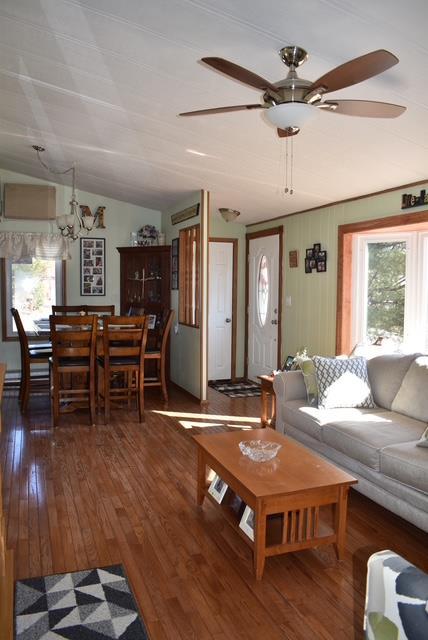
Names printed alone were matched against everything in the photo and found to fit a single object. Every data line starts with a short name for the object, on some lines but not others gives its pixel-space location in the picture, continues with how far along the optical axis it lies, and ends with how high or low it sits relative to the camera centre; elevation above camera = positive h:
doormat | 6.41 -1.23
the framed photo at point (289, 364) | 4.72 -0.64
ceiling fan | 1.93 +0.85
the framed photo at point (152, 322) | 6.54 -0.35
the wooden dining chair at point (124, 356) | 4.89 -0.61
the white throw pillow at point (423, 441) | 2.88 -0.82
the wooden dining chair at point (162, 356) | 5.57 -0.67
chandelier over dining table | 5.66 +0.85
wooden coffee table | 2.36 -0.95
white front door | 6.50 -0.12
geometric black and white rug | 2.02 -1.32
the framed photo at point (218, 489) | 2.88 -1.11
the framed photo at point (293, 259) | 5.93 +0.43
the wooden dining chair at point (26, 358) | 5.26 -0.68
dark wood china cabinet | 6.79 +0.21
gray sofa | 2.76 -0.87
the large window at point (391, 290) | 4.48 +0.06
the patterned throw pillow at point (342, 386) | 3.79 -0.67
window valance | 6.90 +0.65
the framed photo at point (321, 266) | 5.37 +0.31
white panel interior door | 7.09 -0.21
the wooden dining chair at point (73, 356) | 4.70 -0.59
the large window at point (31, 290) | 6.97 +0.05
